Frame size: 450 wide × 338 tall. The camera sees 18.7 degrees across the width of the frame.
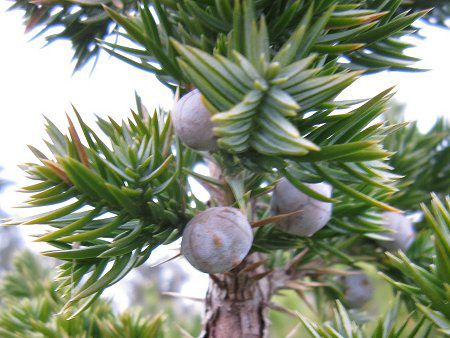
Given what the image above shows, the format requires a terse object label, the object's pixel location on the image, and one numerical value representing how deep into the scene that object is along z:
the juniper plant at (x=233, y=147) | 0.23
